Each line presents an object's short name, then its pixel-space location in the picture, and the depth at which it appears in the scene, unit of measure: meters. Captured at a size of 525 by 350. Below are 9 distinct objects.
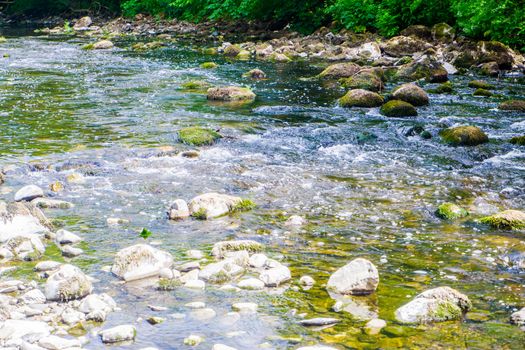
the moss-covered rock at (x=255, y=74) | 17.23
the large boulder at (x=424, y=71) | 16.17
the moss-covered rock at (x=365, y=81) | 15.08
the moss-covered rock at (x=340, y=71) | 17.06
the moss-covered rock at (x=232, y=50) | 23.02
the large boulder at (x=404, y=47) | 20.67
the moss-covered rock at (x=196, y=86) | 15.50
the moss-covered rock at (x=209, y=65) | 19.44
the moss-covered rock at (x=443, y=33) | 21.42
